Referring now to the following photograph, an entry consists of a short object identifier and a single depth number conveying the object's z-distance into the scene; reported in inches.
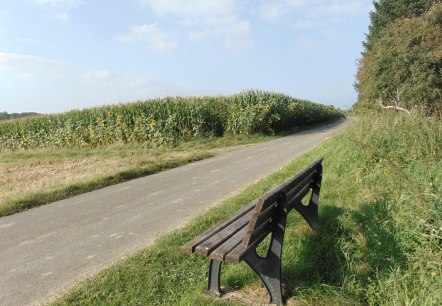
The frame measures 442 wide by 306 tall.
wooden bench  119.5
